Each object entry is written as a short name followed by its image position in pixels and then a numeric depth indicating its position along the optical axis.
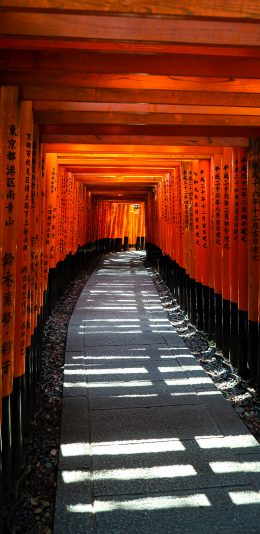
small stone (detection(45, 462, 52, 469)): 3.79
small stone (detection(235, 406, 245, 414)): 4.90
